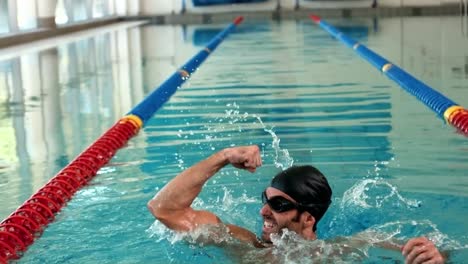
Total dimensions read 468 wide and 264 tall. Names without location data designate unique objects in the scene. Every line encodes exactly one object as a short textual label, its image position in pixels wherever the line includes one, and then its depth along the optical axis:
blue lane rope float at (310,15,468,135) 5.64
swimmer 2.67
